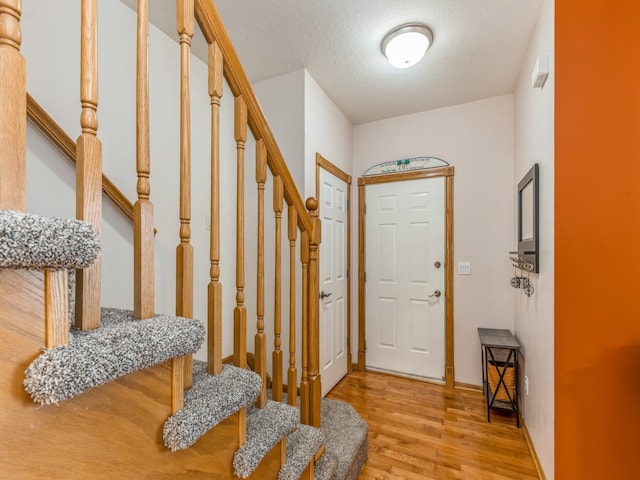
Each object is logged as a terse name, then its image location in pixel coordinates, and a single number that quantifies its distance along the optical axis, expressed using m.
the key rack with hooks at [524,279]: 1.99
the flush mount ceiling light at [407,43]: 1.92
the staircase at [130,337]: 0.47
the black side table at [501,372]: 2.29
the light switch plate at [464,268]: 2.86
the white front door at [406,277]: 2.98
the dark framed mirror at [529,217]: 1.81
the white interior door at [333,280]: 2.66
